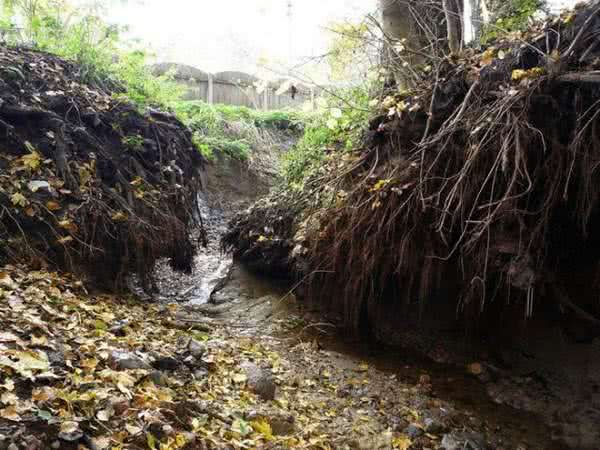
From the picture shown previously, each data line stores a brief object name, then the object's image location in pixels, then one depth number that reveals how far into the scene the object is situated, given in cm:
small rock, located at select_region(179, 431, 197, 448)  221
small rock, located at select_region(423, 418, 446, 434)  336
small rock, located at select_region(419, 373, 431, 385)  412
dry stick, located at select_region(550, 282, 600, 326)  351
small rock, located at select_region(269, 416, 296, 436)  285
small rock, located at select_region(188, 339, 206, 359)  356
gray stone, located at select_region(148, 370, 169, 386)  272
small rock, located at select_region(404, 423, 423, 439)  328
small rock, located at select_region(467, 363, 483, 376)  421
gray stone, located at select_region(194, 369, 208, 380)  322
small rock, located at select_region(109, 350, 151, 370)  269
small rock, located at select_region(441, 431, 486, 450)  318
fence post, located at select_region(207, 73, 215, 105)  1506
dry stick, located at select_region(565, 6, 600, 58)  320
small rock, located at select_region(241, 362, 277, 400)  334
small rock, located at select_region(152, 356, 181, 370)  309
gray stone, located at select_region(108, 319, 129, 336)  344
